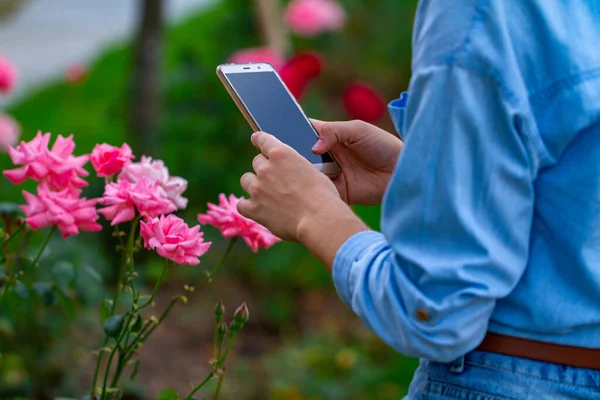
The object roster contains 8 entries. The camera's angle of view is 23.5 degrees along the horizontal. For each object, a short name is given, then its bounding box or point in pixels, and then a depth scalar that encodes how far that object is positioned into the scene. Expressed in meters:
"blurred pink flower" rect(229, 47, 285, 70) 6.04
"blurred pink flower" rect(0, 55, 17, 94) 4.69
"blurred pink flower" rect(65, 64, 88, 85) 7.36
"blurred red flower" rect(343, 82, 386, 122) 5.84
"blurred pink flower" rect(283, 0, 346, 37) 7.85
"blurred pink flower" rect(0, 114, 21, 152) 5.00
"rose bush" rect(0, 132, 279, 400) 2.11
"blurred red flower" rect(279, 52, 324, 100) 5.63
